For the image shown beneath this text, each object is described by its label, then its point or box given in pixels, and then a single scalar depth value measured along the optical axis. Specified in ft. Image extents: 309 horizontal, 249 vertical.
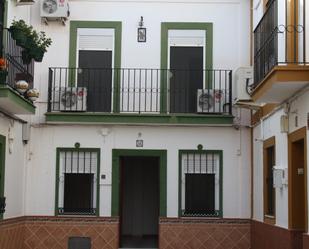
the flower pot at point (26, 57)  32.18
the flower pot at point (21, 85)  30.58
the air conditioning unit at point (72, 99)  38.01
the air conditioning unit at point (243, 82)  35.62
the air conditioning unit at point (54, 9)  38.01
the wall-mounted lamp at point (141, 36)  39.02
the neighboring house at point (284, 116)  26.12
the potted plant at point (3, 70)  27.95
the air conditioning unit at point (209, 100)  38.12
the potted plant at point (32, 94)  32.47
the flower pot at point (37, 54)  31.95
